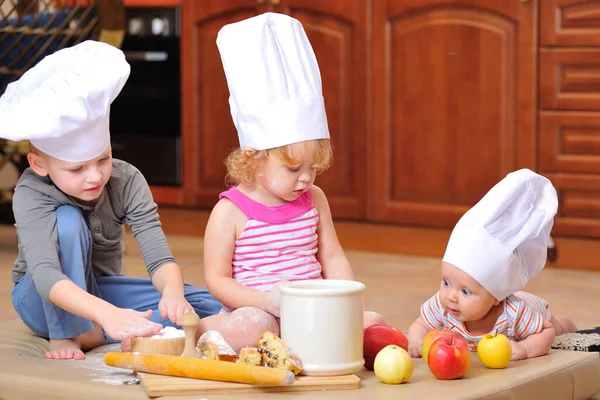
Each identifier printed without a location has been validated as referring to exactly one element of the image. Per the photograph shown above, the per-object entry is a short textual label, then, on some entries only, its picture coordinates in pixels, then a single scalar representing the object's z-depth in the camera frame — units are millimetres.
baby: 3375
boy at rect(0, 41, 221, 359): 3389
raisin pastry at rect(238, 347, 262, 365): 3166
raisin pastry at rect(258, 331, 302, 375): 3134
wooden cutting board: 3090
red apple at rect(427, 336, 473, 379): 3197
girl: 3527
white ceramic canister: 3143
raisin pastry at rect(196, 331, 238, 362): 3237
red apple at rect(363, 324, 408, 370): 3336
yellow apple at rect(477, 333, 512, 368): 3307
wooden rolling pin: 3077
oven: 6605
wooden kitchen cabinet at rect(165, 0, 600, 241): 5205
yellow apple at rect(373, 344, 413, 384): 3168
